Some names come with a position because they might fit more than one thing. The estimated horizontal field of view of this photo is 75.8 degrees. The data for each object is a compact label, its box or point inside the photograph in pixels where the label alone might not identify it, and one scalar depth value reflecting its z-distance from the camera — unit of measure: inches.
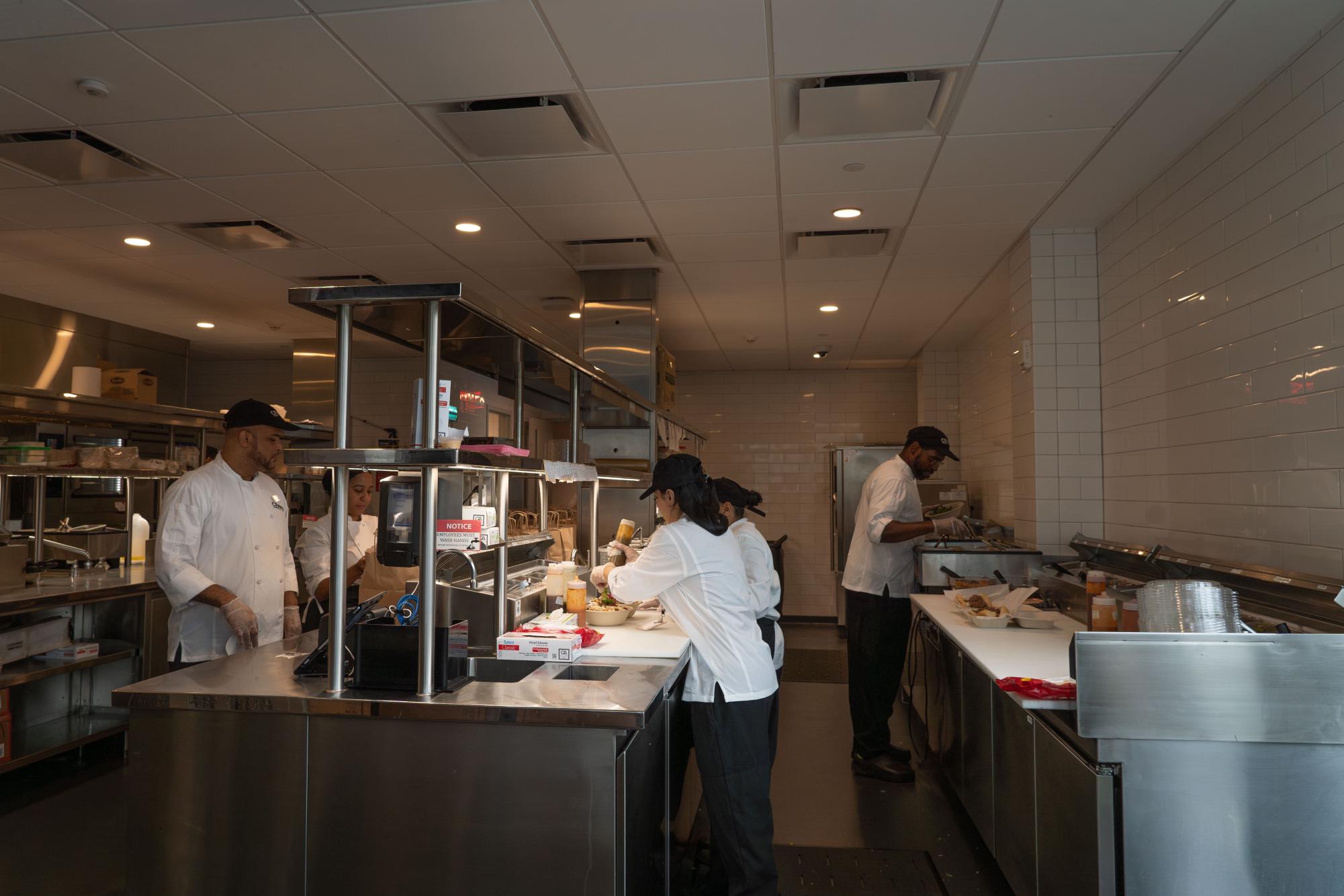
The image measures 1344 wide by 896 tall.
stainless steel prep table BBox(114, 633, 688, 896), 79.4
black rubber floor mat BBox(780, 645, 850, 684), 258.2
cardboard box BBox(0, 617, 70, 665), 158.2
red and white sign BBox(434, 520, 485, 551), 96.9
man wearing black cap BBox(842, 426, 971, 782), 172.1
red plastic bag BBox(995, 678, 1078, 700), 92.0
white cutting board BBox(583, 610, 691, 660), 112.2
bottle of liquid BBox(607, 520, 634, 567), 177.0
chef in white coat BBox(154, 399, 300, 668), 124.8
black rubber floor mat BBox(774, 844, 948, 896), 122.4
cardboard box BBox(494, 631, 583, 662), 107.1
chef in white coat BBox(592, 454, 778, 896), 104.9
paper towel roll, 250.4
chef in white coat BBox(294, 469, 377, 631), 163.5
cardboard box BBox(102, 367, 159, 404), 254.5
